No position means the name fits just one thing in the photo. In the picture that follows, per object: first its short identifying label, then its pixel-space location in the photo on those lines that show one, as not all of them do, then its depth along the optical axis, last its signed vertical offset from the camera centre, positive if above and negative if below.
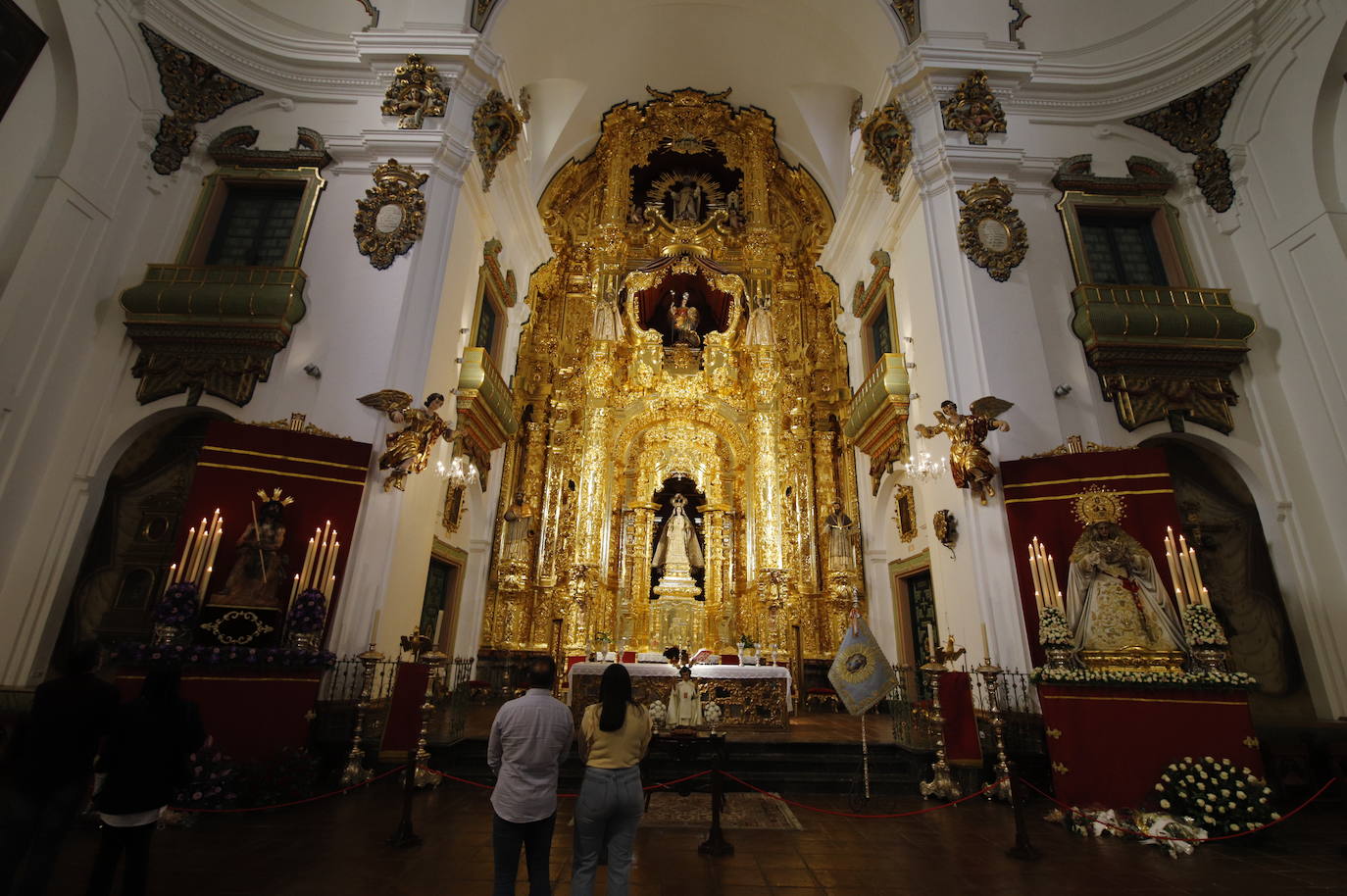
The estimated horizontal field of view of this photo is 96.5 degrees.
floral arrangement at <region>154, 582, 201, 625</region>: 6.40 +0.41
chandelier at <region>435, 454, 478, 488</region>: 9.97 +2.97
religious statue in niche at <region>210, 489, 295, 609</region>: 7.00 +0.92
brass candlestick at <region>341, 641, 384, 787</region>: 6.29 -0.89
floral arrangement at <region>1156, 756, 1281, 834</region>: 5.19 -1.03
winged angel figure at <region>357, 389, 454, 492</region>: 8.05 +2.75
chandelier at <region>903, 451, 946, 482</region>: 9.07 +2.90
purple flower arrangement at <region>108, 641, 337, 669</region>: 6.17 -0.09
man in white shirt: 3.00 -0.60
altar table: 8.84 -0.42
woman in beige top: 3.04 -0.64
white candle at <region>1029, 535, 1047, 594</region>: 7.22 +1.16
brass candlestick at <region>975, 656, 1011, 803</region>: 6.07 -0.54
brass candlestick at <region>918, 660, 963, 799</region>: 6.40 -1.10
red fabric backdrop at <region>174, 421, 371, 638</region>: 7.34 +2.01
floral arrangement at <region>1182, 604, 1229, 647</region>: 6.17 +0.44
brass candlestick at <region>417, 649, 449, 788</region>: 6.29 -0.71
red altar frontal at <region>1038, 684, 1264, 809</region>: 5.73 -0.62
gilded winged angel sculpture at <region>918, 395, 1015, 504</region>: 7.83 +2.85
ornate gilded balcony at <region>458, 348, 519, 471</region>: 10.32 +4.28
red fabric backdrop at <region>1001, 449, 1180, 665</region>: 7.23 +2.02
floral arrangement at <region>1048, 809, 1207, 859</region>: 5.10 -1.29
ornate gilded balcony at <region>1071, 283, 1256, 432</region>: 8.83 +4.44
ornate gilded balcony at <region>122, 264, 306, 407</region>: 8.79 +4.36
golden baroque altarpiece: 12.94 +5.84
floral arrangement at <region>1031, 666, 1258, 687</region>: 5.87 -0.07
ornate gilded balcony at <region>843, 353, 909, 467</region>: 10.41 +4.43
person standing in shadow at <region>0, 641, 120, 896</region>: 3.04 -0.61
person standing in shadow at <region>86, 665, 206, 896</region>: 3.02 -0.63
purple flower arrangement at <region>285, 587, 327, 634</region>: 6.78 +0.38
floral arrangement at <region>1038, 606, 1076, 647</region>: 6.53 +0.41
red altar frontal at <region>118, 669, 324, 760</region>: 6.14 -0.58
